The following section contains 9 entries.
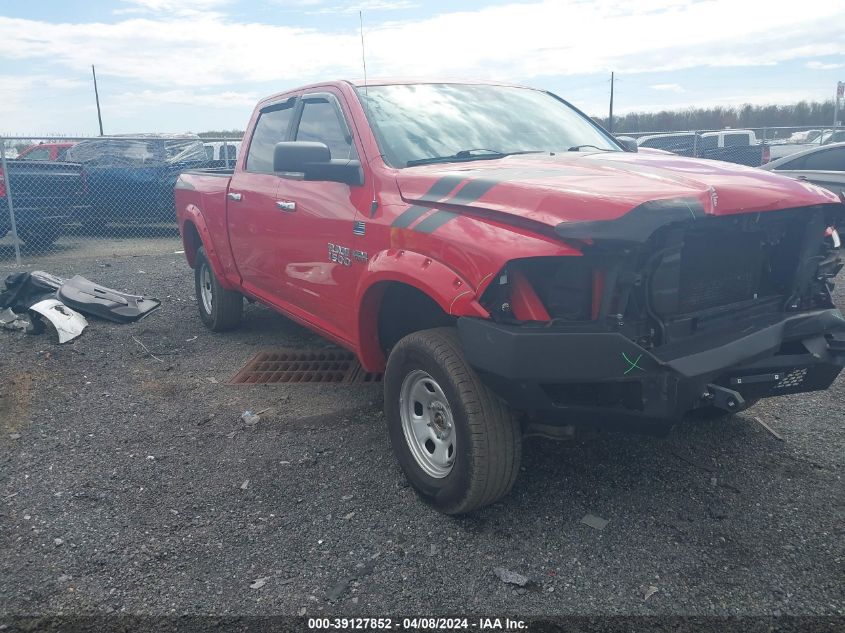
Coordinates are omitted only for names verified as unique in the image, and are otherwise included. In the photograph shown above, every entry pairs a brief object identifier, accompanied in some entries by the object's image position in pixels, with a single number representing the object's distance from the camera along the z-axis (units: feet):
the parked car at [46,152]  42.85
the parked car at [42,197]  34.73
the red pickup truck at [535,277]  8.48
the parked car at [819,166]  29.60
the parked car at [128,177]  39.47
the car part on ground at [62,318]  19.52
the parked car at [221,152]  45.29
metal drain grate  16.53
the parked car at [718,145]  49.29
